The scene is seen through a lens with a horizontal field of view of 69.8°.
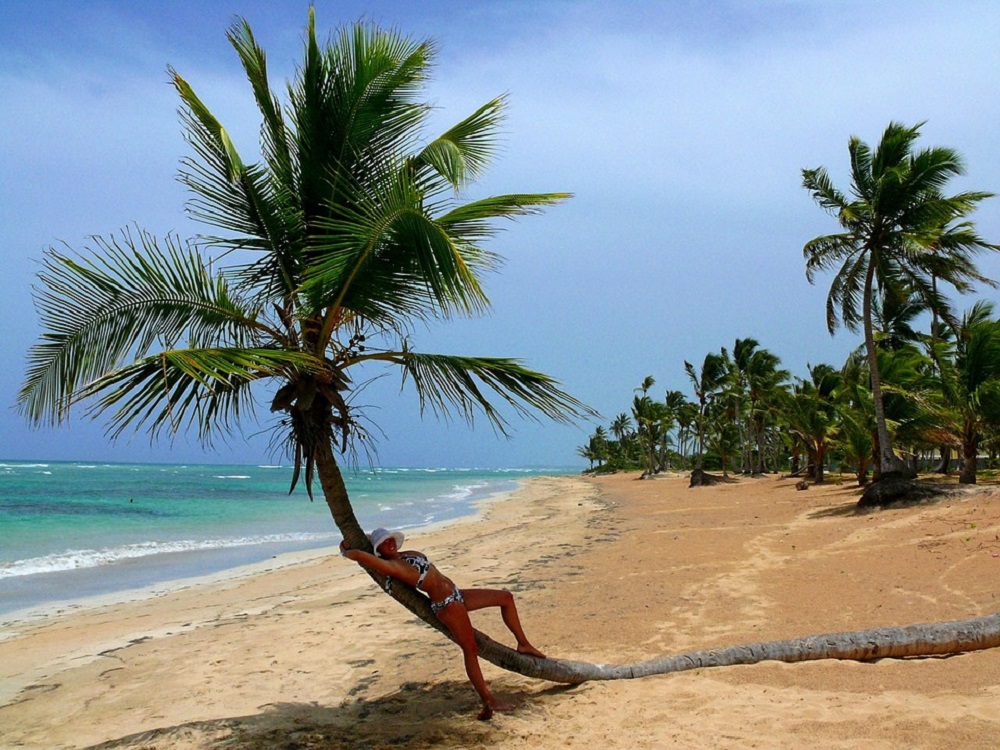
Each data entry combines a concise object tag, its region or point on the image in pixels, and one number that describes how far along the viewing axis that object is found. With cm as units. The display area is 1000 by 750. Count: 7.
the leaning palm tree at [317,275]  436
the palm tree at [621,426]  9112
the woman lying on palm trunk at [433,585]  462
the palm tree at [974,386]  1527
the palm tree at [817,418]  2819
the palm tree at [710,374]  4650
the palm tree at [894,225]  1495
